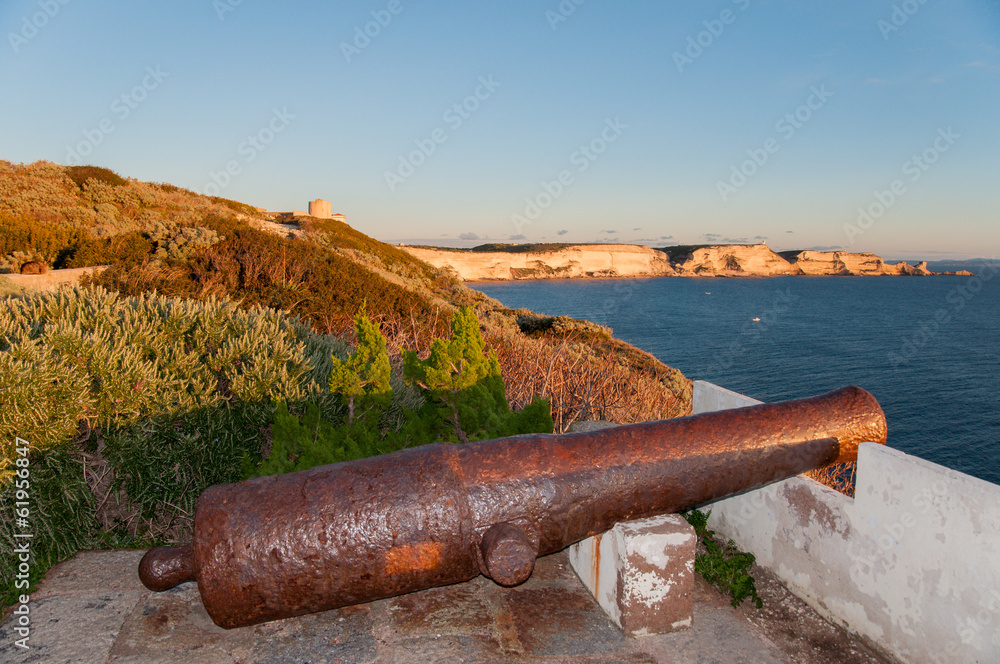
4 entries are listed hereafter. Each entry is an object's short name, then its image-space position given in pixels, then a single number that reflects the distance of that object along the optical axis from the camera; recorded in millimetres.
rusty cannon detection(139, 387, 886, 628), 2178
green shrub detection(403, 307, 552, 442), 4461
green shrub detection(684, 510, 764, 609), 3277
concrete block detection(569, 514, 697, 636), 2793
